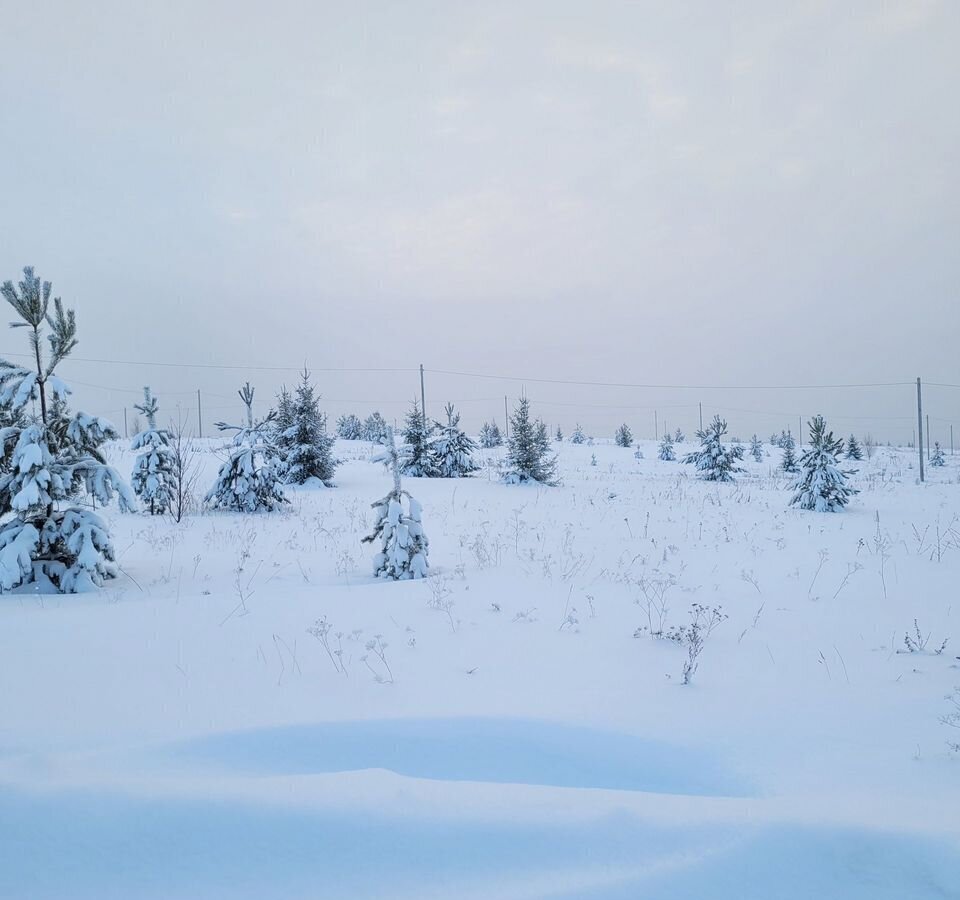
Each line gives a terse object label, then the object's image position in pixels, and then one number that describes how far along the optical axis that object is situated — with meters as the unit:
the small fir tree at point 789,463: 33.16
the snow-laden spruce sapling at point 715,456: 27.25
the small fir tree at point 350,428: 62.41
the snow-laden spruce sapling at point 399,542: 6.54
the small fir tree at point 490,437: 51.26
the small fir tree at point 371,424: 56.09
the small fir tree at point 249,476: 13.41
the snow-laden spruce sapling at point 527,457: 20.16
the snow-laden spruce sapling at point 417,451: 23.08
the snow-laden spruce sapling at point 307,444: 19.86
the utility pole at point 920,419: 27.71
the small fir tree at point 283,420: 20.20
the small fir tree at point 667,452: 41.72
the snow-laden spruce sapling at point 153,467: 12.74
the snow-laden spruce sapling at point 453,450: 23.09
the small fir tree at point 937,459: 38.09
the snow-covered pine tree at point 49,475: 5.76
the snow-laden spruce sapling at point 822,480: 14.52
